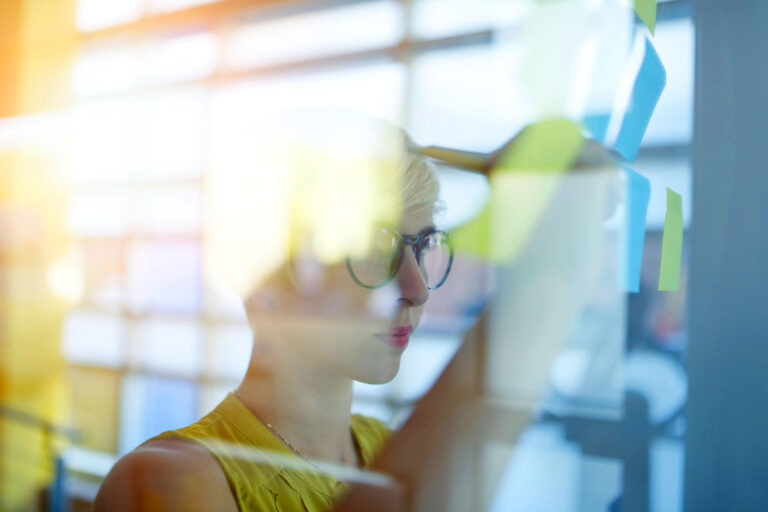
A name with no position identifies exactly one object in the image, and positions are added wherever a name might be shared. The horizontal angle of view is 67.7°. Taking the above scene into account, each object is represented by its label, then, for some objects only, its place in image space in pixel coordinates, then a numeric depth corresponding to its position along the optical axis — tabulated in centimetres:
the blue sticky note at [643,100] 73
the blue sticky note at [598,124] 72
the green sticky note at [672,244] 74
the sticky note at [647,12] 74
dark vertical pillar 75
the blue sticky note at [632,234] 71
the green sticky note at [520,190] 70
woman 67
